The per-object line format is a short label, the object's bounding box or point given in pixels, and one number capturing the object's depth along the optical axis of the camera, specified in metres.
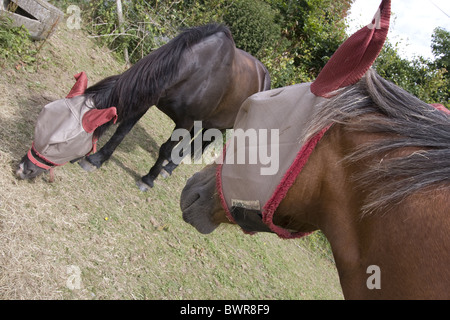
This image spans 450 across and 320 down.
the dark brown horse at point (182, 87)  3.10
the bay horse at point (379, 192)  0.98
